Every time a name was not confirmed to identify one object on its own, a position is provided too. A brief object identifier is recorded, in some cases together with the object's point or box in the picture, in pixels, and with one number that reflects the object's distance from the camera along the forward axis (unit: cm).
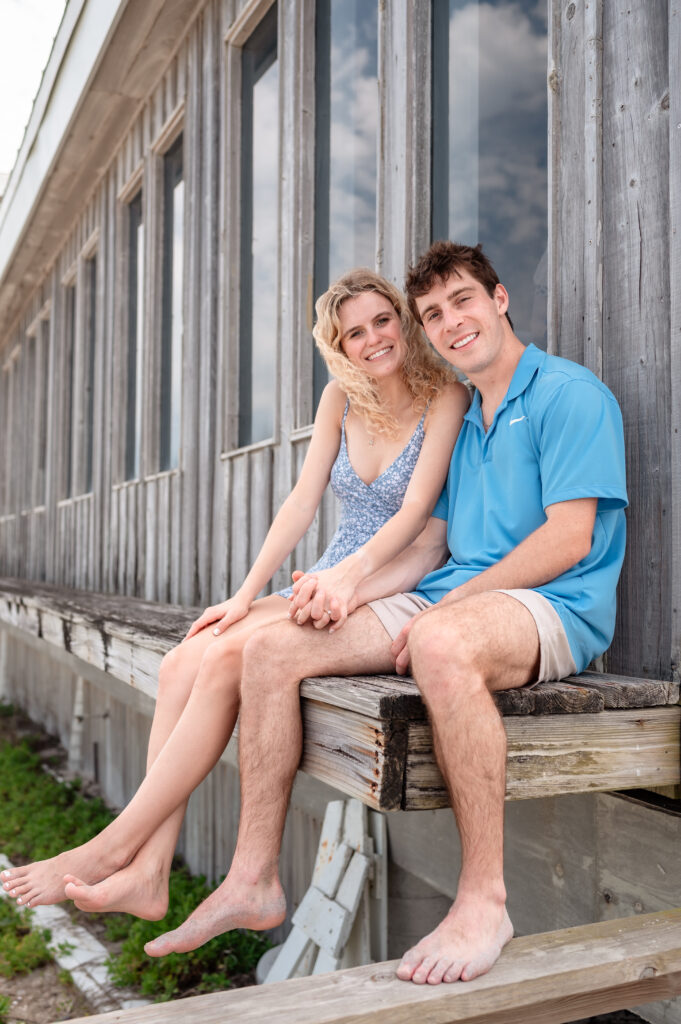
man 159
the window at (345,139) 353
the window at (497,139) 256
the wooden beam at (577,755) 163
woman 201
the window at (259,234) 430
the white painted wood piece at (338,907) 334
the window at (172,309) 548
